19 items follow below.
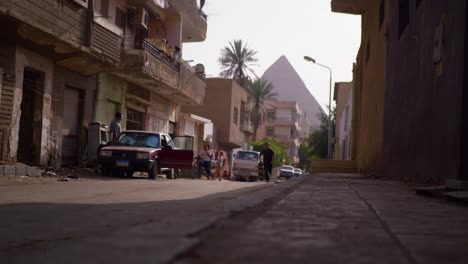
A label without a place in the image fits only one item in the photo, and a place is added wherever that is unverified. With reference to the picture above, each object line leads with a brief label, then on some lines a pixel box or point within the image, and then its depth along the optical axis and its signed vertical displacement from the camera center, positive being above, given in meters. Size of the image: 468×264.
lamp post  43.62 +7.71
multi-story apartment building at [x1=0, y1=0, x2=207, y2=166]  14.73 +2.79
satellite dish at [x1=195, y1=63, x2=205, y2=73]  31.19 +4.83
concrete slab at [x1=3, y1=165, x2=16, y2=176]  13.31 -0.50
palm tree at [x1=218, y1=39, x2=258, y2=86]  58.72 +10.05
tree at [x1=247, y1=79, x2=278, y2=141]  62.47 +6.59
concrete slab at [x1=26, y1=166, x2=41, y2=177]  14.12 -0.54
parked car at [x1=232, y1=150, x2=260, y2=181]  32.44 -0.49
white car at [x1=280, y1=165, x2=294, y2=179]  53.94 -1.07
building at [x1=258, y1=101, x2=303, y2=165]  91.00 +5.75
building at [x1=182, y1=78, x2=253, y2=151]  48.97 +4.25
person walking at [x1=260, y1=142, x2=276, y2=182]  19.38 +0.06
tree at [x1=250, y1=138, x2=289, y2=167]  65.75 +1.31
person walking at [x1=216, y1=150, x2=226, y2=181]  27.54 -0.27
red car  16.72 -0.03
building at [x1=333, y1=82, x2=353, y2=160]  36.78 +3.04
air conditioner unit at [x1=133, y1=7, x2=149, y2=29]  23.08 +5.52
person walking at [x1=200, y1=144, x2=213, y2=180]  23.97 -0.05
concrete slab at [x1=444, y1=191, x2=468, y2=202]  4.83 -0.25
